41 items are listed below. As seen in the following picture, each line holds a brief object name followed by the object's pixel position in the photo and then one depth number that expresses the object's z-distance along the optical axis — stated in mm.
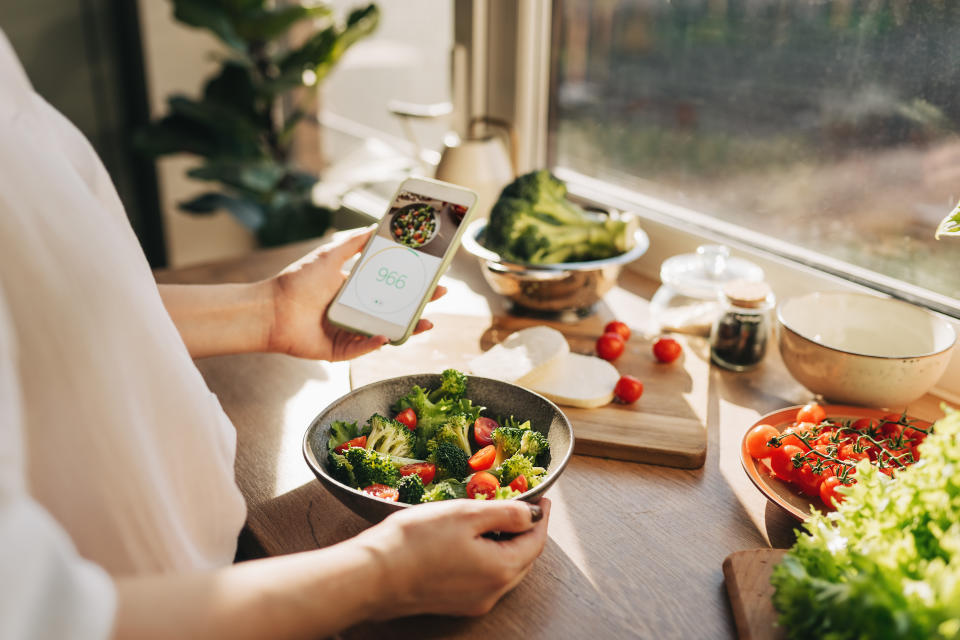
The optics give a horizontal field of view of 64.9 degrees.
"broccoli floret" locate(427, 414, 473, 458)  870
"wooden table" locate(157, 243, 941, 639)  711
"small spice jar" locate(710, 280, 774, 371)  1134
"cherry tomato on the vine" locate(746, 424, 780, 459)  900
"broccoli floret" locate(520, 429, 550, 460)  827
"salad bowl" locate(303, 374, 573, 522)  748
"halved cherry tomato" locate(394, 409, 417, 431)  900
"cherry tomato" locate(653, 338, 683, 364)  1181
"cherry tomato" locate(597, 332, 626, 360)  1191
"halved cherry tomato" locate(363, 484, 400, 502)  773
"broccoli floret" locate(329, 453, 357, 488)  791
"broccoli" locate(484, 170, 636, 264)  1271
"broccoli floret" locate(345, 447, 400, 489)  792
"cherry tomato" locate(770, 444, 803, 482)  864
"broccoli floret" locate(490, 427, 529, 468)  832
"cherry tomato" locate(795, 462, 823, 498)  839
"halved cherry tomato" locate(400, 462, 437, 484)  832
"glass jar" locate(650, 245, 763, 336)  1278
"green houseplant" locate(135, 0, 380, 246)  2098
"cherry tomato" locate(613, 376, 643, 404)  1055
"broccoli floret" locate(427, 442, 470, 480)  834
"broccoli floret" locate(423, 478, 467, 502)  762
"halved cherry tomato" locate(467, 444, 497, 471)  830
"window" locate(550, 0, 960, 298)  1145
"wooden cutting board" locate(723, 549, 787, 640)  669
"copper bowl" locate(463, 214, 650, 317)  1260
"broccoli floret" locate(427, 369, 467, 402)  923
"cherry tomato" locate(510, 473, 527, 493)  771
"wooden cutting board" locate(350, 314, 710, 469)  967
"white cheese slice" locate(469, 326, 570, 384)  1062
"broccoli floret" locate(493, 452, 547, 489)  783
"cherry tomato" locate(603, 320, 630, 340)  1254
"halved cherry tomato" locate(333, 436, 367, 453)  834
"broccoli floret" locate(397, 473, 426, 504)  766
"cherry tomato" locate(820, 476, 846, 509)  809
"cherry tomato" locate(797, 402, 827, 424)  952
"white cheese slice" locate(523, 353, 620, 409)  1050
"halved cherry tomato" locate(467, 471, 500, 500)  774
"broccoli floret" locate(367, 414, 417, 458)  855
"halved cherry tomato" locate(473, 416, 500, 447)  881
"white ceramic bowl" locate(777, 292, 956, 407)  968
